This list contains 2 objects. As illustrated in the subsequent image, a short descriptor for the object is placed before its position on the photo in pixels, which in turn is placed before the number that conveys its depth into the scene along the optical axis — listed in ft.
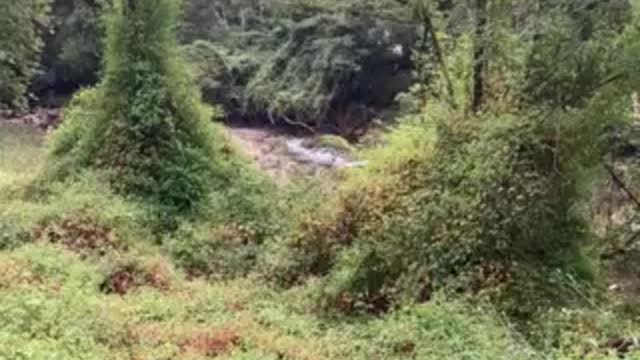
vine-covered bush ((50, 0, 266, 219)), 54.24
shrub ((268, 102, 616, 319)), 37.29
